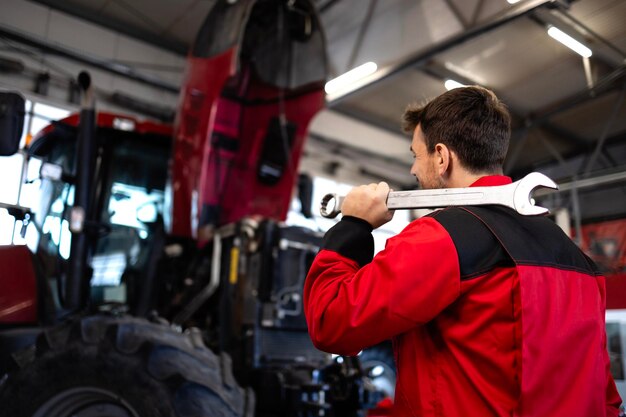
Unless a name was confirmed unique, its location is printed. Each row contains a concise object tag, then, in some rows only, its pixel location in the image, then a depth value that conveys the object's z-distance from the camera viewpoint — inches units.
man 42.6
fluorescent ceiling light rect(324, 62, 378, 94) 208.8
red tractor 82.2
